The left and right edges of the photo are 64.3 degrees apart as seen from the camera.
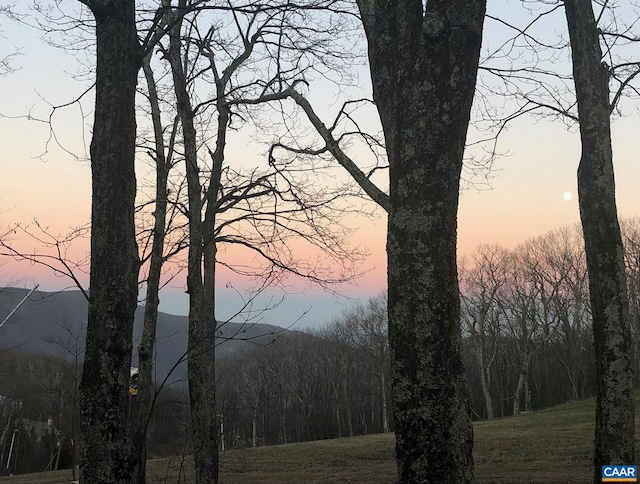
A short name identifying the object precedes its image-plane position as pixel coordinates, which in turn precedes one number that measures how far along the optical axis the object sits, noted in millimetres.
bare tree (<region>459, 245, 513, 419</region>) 38919
